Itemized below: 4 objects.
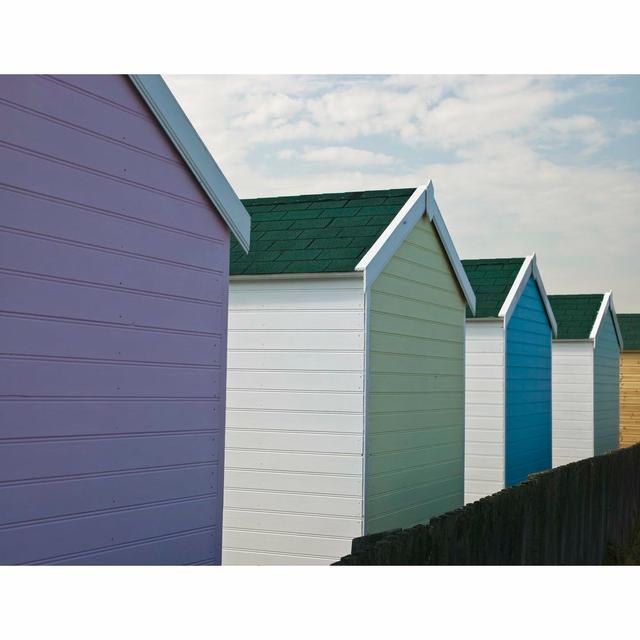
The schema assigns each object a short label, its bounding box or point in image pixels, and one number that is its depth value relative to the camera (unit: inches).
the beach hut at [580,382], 717.3
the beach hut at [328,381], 337.7
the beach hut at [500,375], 520.4
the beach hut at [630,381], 1008.2
